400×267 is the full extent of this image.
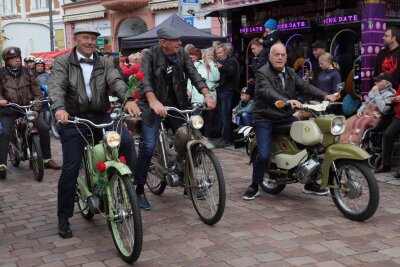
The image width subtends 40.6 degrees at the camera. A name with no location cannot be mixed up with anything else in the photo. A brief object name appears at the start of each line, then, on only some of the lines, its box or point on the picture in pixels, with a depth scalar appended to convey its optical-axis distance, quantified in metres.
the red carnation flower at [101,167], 4.52
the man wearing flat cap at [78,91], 4.88
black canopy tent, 11.88
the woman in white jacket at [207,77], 10.32
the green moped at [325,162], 5.12
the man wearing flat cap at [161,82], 5.65
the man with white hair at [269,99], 5.86
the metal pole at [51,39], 24.42
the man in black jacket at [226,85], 10.17
